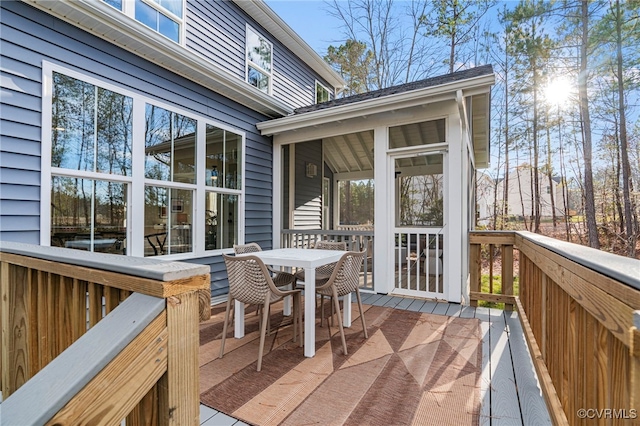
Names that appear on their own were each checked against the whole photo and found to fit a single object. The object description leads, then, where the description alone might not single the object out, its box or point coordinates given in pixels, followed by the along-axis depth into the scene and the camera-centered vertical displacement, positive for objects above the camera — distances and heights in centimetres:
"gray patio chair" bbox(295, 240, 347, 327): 352 -66
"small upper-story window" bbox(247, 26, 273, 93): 619 +323
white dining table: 272 -52
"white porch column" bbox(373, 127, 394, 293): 469 +0
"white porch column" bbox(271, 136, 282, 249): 582 +41
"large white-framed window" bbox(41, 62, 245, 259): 293 +50
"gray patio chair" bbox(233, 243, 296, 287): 343 -69
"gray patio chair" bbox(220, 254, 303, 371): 260 -59
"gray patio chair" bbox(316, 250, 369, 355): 286 -62
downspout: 425 -32
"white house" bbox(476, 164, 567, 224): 1185 +95
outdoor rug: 193 -122
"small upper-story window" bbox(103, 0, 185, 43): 396 +277
